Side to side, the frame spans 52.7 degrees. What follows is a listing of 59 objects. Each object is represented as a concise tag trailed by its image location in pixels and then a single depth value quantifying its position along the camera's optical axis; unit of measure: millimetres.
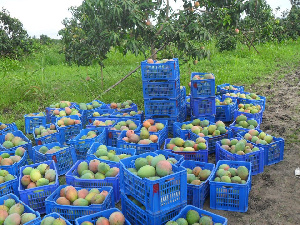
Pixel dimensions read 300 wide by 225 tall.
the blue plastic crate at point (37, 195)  2985
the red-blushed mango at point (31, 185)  3040
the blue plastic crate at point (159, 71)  4605
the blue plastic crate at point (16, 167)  3369
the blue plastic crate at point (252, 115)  4715
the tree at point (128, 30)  5645
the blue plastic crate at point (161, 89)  4672
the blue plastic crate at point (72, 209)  2648
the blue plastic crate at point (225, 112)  5242
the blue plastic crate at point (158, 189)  2411
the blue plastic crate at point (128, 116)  4848
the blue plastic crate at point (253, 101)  5383
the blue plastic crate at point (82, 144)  3982
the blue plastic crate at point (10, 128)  4735
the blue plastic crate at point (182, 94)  5183
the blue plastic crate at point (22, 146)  3958
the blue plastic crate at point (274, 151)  3763
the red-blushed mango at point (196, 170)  3226
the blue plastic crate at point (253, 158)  3498
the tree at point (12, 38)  12141
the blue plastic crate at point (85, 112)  5302
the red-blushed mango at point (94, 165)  3244
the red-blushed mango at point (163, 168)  2543
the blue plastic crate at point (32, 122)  5055
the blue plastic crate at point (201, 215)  2463
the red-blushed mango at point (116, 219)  2420
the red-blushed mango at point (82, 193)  2818
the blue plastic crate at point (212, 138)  4127
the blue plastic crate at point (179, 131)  4320
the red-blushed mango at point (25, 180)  3078
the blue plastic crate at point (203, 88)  4867
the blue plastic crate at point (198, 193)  2963
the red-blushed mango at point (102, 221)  2414
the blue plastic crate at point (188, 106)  5594
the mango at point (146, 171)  2572
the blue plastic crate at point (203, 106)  4914
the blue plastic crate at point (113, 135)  4375
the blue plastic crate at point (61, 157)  3655
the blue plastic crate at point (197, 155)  3642
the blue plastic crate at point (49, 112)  5351
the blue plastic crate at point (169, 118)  4824
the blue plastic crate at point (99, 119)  4816
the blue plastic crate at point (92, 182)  3051
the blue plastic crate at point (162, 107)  4750
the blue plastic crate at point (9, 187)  3076
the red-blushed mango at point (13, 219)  2484
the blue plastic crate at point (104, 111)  5258
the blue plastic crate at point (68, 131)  4453
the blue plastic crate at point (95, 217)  2460
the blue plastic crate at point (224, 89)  6137
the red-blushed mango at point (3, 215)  2543
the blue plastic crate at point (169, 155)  3183
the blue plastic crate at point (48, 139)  4234
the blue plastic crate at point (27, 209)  2457
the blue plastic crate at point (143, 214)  2475
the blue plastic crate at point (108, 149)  3525
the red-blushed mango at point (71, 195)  2779
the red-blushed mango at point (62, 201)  2719
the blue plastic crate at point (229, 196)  2945
